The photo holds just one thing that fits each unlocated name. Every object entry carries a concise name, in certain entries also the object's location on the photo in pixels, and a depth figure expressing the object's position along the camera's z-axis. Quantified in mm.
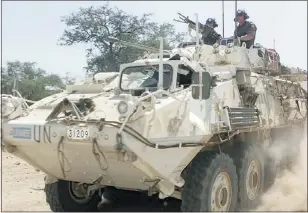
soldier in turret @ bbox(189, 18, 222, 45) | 9984
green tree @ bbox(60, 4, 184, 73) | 20031
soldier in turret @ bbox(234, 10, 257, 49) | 9672
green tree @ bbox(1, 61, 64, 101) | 21047
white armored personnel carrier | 5242
